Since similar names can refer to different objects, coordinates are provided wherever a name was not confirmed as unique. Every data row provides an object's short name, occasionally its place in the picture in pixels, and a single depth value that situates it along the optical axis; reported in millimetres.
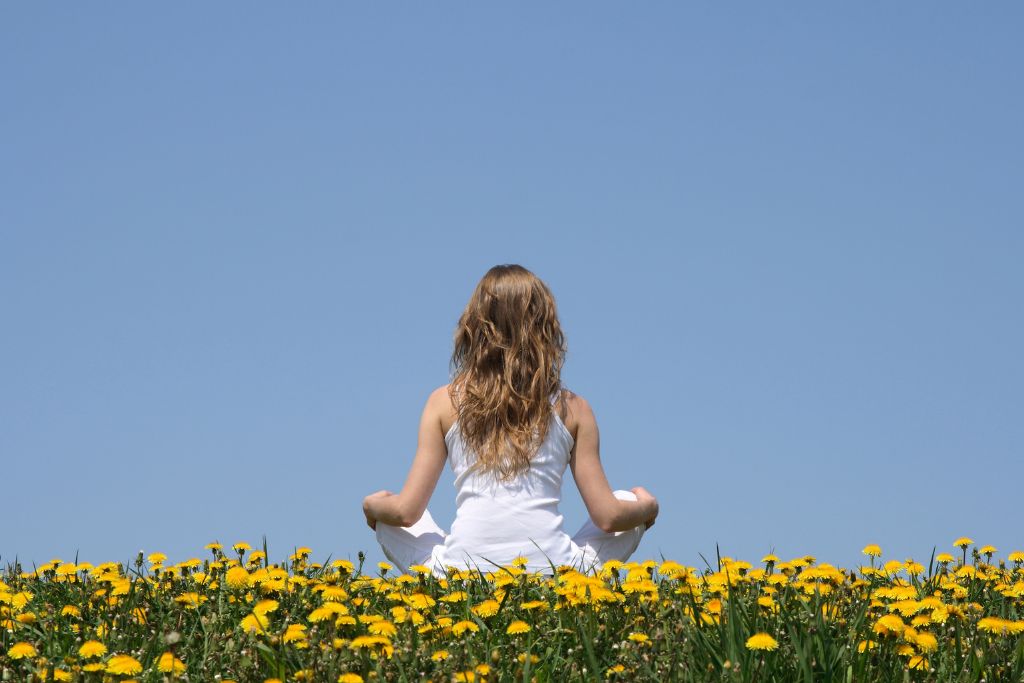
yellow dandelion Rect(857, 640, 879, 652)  4451
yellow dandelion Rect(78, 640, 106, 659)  4344
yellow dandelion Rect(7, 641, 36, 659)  4559
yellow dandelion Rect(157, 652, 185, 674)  4029
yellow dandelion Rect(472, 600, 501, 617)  4871
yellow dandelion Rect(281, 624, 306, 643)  4316
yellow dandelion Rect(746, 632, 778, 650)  4031
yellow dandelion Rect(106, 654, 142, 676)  4102
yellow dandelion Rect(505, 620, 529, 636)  4504
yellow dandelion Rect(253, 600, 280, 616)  4570
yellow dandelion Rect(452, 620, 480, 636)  4500
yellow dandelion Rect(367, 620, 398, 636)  4355
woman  7184
